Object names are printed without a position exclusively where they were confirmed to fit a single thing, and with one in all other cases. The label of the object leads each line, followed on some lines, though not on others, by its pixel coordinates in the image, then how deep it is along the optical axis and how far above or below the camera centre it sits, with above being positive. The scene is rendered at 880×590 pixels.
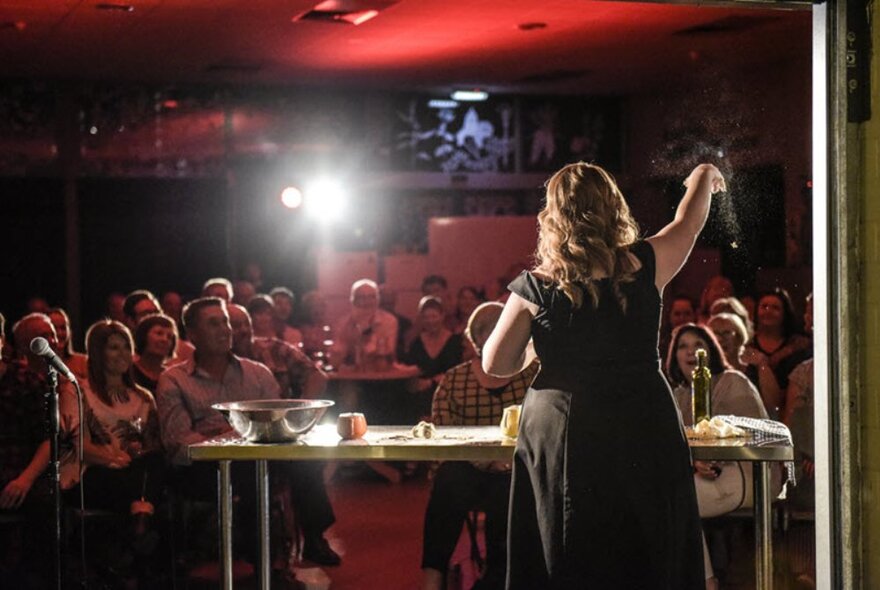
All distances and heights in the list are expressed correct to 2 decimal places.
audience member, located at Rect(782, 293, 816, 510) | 4.58 -0.70
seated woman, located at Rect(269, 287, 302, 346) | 9.89 -0.48
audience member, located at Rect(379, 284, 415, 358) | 10.35 -0.57
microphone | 3.99 -0.31
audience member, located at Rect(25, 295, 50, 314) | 10.78 -0.37
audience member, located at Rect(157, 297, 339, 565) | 5.57 -0.66
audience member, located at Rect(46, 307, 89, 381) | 6.46 -0.48
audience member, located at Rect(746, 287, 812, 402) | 5.83 -0.41
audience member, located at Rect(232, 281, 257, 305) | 10.62 -0.29
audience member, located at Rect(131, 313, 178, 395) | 6.43 -0.45
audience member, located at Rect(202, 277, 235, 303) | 8.91 -0.22
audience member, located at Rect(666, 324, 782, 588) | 4.86 -0.89
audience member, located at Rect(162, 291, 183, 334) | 9.84 -0.38
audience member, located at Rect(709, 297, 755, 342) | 6.12 -0.31
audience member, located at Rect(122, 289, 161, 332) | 7.86 -0.30
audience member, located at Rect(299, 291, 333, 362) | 10.06 -0.59
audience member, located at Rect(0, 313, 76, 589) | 5.30 -0.87
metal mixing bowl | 3.92 -0.53
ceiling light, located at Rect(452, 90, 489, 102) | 12.00 +1.61
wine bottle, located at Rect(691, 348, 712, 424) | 4.19 -0.49
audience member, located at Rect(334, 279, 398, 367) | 9.01 -0.60
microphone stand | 4.23 -0.60
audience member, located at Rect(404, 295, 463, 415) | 8.30 -0.66
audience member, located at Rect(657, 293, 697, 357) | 7.59 -0.39
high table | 3.77 -0.63
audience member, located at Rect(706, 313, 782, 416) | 5.98 -0.47
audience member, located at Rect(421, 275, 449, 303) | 10.98 -0.27
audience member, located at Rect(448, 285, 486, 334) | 10.32 -0.43
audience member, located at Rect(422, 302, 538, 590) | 5.11 -0.94
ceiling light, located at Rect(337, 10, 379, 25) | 8.06 +1.64
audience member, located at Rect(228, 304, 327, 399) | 7.18 -0.59
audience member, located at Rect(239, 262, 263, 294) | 11.69 -0.15
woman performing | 3.51 -0.50
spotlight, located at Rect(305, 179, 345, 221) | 12.20 +0.59
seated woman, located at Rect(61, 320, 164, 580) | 5.43 -0.82
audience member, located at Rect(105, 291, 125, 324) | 10.11 -0.38
